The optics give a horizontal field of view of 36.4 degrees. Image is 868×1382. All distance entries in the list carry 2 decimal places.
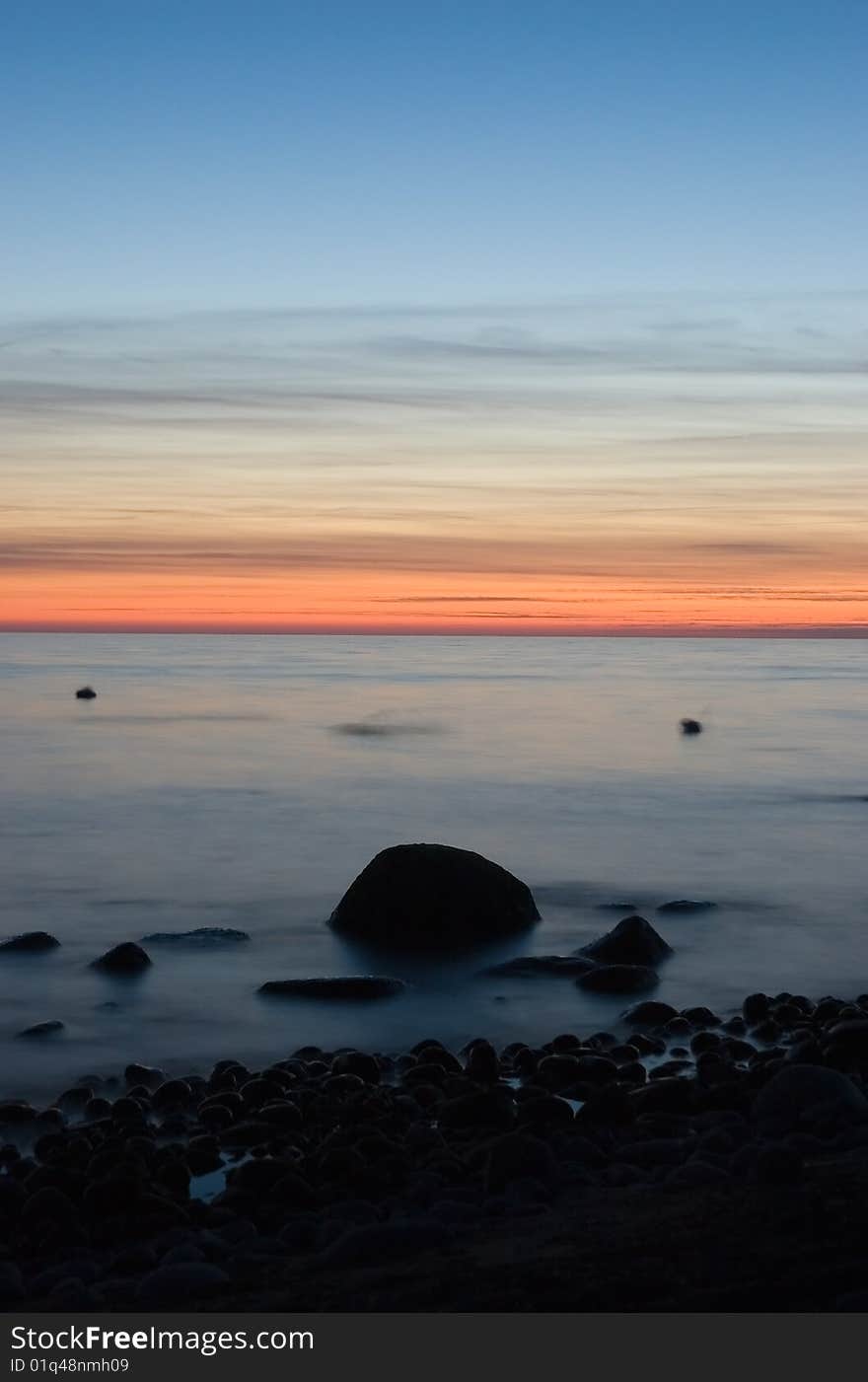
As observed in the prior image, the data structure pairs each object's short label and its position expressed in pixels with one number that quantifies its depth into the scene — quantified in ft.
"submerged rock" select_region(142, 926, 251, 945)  45.85
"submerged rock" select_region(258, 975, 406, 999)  38.60
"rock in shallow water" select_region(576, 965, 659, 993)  39.19
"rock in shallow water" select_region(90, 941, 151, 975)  41.68
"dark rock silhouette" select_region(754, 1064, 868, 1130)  24.88
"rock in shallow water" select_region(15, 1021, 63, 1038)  34.88
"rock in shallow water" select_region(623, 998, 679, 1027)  35.50
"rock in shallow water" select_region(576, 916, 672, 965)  42.09
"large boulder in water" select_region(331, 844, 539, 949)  44.47
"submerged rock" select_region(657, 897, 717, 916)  51.19
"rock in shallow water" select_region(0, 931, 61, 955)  44.14
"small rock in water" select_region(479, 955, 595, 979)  40.73
